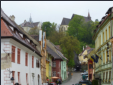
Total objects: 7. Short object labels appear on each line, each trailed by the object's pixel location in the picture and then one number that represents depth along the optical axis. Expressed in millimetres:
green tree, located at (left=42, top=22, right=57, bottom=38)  116362
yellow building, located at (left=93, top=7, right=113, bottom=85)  28688
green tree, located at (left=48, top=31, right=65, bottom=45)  95306
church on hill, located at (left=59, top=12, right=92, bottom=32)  155938
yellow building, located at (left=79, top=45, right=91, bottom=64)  96612
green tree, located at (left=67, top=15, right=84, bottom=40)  110250
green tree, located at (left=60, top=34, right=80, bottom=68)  80781
